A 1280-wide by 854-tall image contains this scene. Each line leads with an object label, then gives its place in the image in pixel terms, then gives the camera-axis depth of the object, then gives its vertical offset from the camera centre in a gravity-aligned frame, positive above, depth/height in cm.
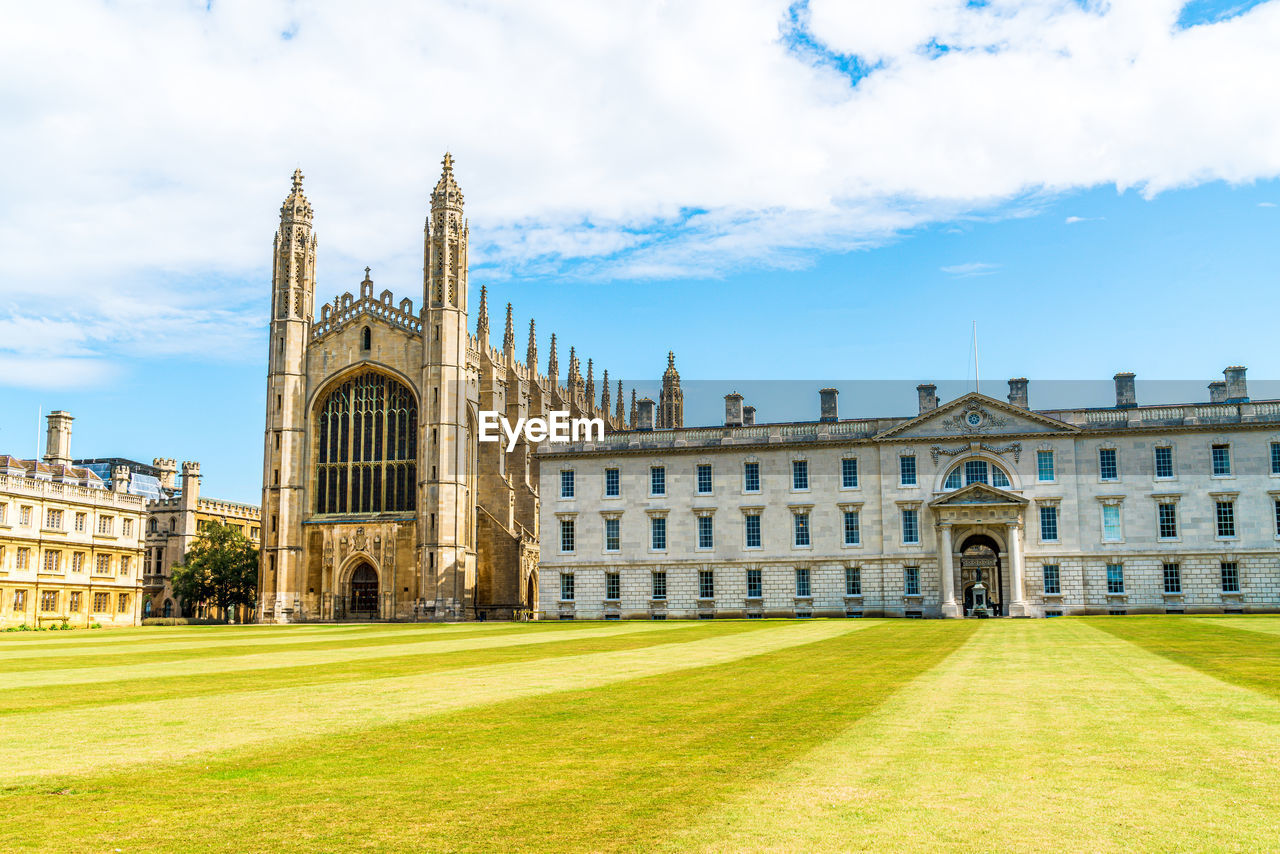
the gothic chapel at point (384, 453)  6600 +685
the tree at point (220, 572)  7325 -58
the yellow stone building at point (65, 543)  5888 +119
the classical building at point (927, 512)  5356 +251
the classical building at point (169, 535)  9006 +237
